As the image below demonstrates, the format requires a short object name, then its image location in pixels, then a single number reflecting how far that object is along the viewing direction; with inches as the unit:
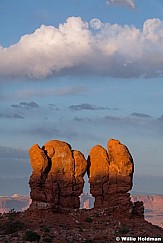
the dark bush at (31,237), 2461.4
